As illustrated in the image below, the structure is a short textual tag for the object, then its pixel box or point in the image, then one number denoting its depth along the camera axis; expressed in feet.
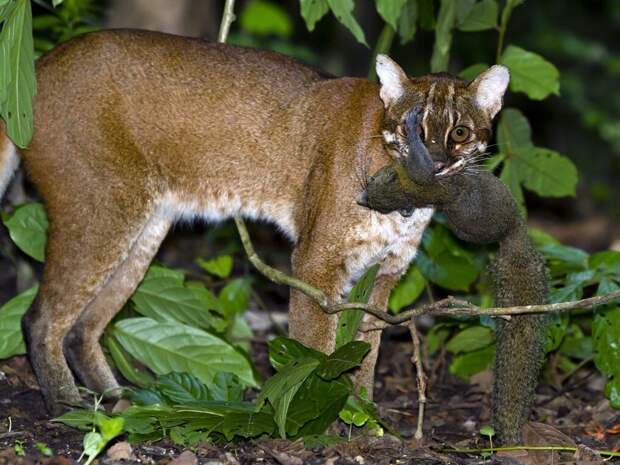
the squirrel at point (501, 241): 32.42
